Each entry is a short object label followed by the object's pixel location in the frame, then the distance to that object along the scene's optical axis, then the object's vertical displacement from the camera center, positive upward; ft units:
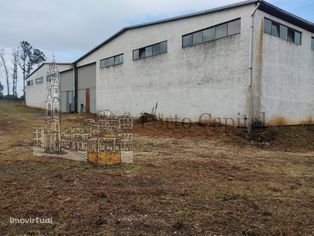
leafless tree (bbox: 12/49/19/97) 171.96 +26.80
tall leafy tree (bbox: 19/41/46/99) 170.49 +36.95
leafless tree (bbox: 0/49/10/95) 177.19 +26.35
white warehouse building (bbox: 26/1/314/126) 38.92 +8.41
